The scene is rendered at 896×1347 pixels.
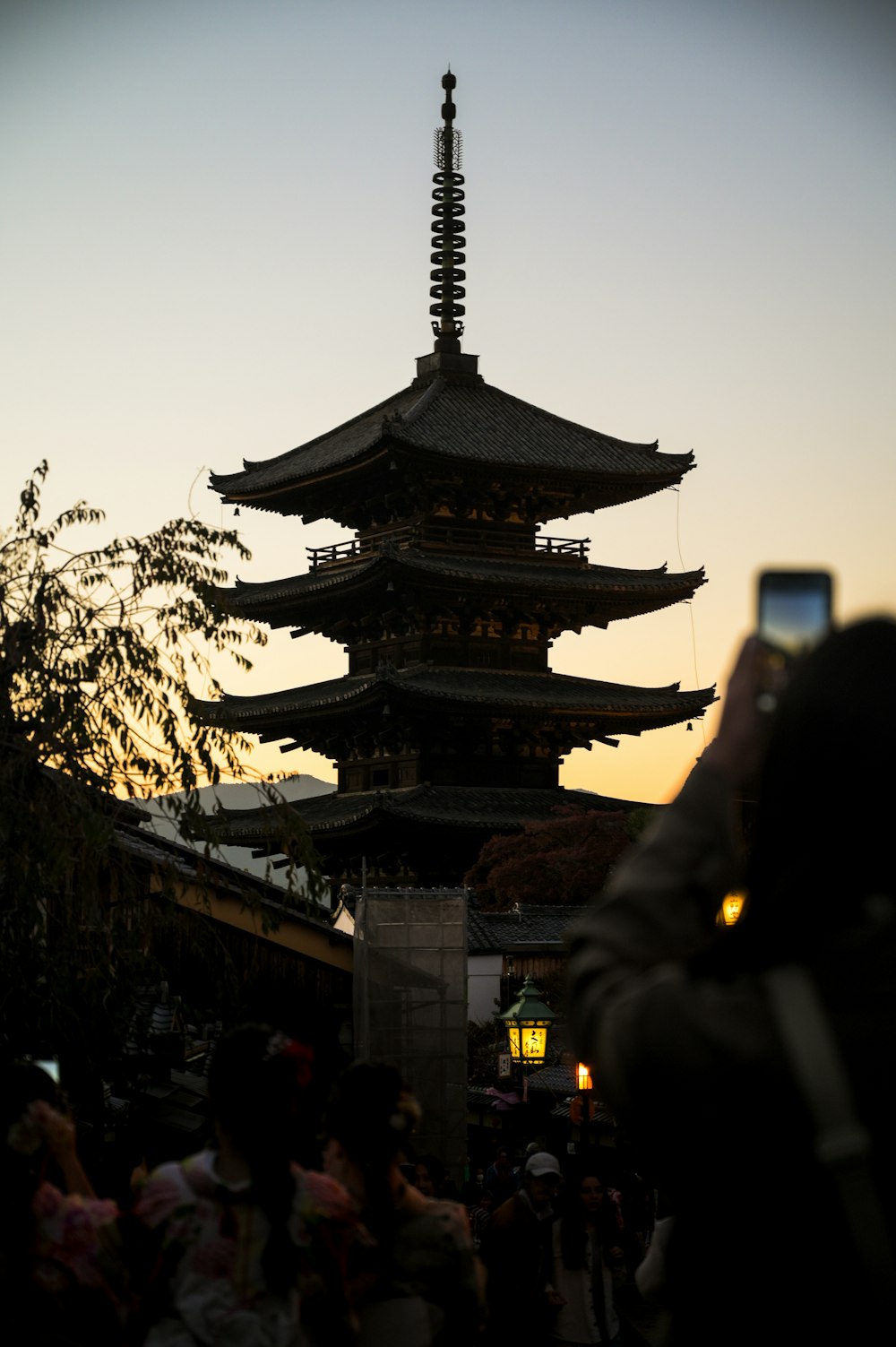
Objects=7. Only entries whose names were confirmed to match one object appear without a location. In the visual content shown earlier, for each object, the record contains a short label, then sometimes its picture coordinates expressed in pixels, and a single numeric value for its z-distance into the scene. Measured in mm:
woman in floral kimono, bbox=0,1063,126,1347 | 3775
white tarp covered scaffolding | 17438
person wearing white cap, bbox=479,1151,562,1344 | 8055
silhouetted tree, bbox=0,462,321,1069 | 9992
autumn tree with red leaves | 31844
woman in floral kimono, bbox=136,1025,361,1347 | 3707
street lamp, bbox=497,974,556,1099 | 18141
